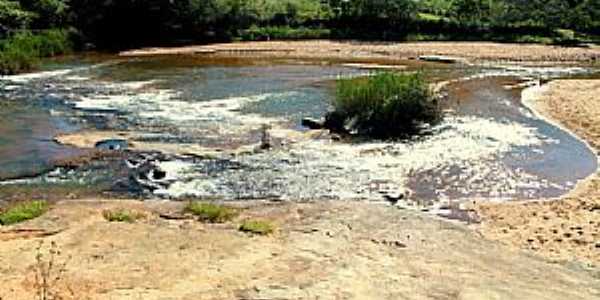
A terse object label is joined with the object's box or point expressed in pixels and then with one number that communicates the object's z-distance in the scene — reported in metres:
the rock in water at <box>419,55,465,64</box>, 55.28
